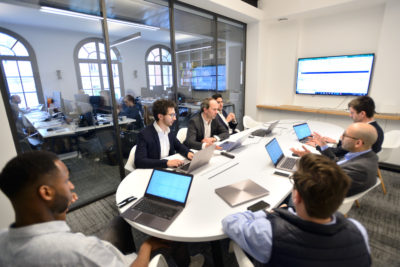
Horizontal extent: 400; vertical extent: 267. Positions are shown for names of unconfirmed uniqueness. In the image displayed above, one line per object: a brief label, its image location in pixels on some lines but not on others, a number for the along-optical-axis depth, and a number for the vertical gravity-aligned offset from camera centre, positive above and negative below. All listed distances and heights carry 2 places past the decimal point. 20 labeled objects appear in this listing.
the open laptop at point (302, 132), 2.79 -0.69
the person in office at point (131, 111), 3.57 -0.46
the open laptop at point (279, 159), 1.94 -0.76
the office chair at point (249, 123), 4.18 -0.80
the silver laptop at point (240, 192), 1.41 -0.78
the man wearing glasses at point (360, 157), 1.47 -0.57
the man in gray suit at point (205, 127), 2.67 -0.62
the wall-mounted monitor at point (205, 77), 4.45 +0.15
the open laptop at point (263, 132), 3.05 -0.73
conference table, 1.17 -0.80
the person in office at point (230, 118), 3.69 -0.62
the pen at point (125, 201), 1.39 -0.79
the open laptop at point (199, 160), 1.77 -0.68
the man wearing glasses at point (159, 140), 2.01 -0.58
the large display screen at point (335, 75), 3.91 +0.14
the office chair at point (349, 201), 1.47 -0.84
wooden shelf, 3.46 -0.58
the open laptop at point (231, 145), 2.41 -0.74
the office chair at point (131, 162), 2.10 -0.79
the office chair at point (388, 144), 2.73 -0.85
